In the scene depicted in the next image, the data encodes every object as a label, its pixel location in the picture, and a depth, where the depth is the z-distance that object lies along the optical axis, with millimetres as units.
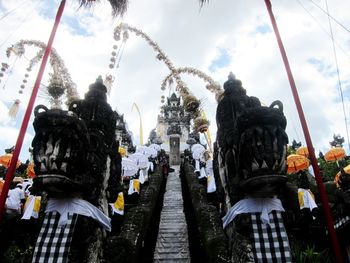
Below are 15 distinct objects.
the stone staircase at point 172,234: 9242
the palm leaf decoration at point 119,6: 7265
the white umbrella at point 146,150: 23828
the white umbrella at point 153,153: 25773
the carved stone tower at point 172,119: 58366
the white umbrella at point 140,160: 19281
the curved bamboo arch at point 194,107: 14844
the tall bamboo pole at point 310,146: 4875
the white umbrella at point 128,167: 17062
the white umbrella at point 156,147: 28766
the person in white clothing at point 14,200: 10805
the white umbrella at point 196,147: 25669
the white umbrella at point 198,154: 24078
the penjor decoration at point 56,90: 14258
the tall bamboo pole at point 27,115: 5086
